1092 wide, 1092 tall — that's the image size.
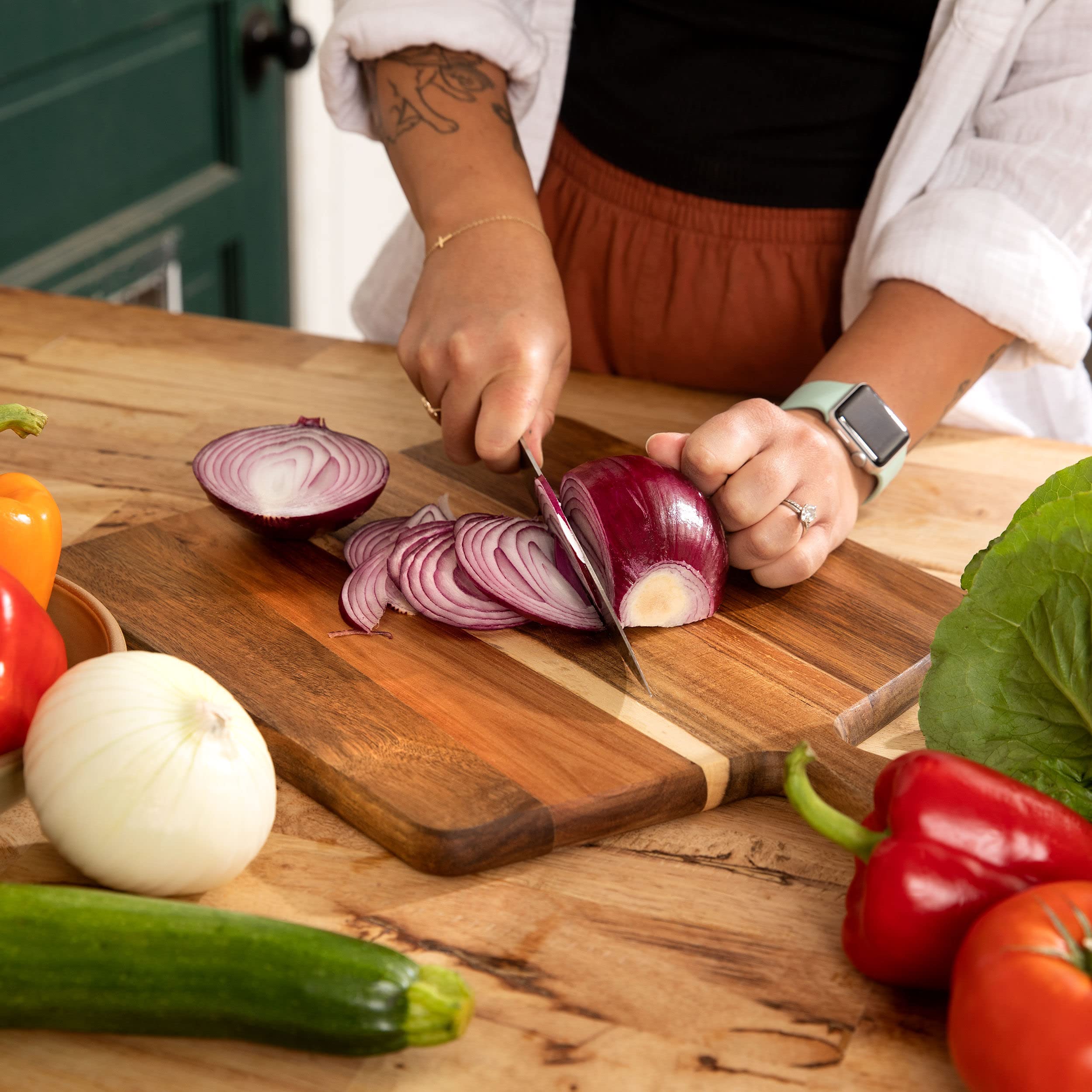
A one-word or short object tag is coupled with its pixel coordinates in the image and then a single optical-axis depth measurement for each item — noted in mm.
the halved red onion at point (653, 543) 1106
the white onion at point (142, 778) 730
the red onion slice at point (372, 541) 1171
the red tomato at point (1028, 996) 602
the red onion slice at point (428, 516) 1225
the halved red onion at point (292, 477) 1180
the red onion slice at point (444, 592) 1097
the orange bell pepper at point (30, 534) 897
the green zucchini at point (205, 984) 664
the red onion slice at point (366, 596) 1094
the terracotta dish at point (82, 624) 917
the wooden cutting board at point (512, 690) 891
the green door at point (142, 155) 2518
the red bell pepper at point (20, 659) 787
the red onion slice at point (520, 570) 1100
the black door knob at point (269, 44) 3191
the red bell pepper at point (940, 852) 716
